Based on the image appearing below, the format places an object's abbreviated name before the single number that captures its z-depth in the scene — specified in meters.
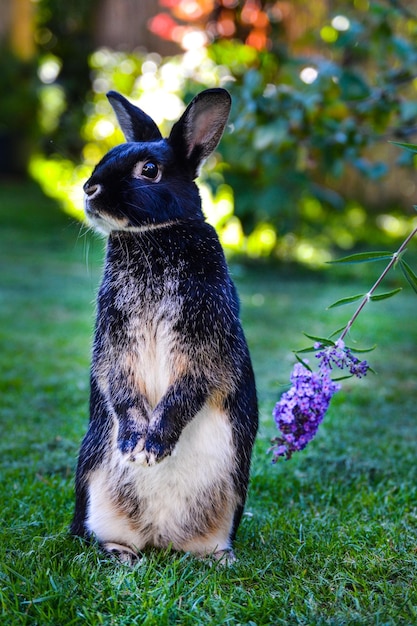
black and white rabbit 2.35
